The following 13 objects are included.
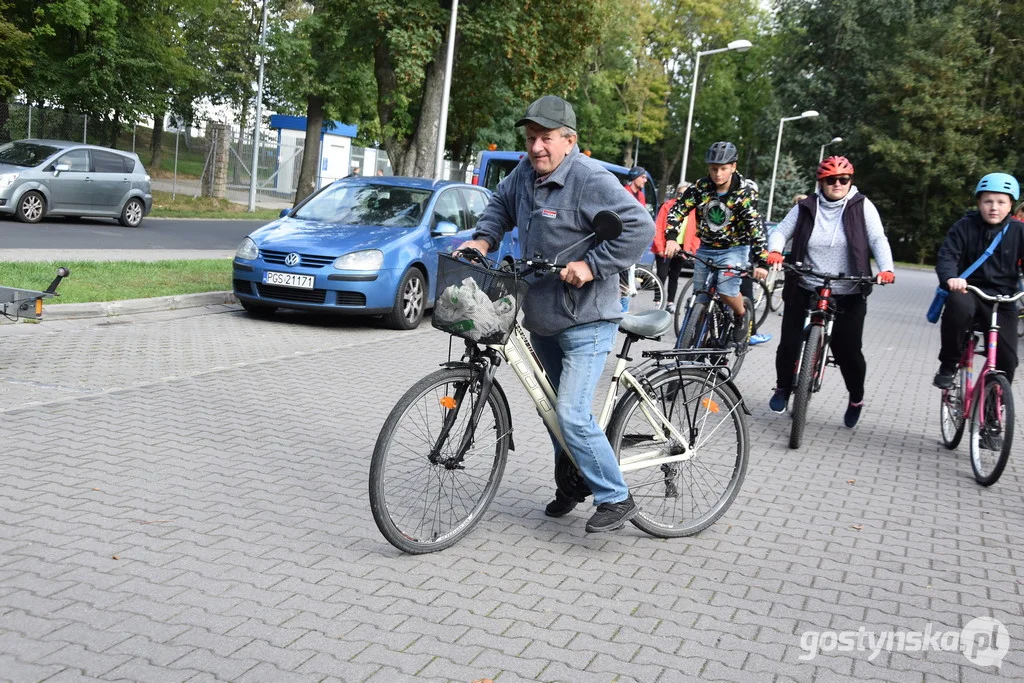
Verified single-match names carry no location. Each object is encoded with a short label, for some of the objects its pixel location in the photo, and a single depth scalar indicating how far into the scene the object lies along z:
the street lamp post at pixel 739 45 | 39.66
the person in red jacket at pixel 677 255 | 9.81
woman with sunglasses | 7.80
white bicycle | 4.56
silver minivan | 20.91
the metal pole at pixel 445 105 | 22.08
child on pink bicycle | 7.46
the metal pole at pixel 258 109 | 33.16
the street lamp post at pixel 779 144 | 57.22
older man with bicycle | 4.67
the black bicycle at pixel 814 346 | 7.71
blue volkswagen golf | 11.49
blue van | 23.92
